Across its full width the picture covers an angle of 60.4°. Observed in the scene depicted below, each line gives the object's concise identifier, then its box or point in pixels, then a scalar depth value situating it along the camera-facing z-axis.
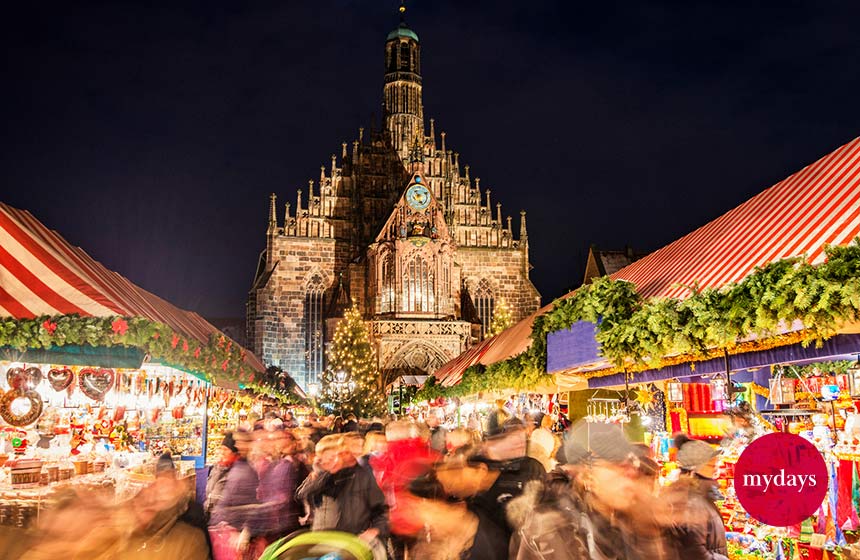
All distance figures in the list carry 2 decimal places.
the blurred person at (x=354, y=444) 5.85
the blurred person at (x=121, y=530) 3.55
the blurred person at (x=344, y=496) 5.35
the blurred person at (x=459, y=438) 7.02
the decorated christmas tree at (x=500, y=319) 37.24
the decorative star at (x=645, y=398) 10.61
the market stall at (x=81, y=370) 6.55
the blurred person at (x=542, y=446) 6.68
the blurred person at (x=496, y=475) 4.46
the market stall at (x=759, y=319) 4.63
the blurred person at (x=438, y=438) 8.60
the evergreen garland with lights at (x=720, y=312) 4.29
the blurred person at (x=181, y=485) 4.29
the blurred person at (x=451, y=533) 3.71
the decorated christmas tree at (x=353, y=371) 34.59
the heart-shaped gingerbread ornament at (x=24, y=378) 7.30
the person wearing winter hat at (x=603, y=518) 3.55
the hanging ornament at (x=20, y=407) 7.26
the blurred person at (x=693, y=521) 3.89
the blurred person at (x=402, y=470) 4.38
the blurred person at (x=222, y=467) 6.85
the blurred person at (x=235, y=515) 5.54
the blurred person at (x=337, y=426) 12.27
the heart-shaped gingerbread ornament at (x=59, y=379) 7.83
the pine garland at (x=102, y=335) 6.27
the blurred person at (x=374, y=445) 7.69
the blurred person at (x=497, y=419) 9.39
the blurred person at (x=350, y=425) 11.14
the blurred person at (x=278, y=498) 5.84
